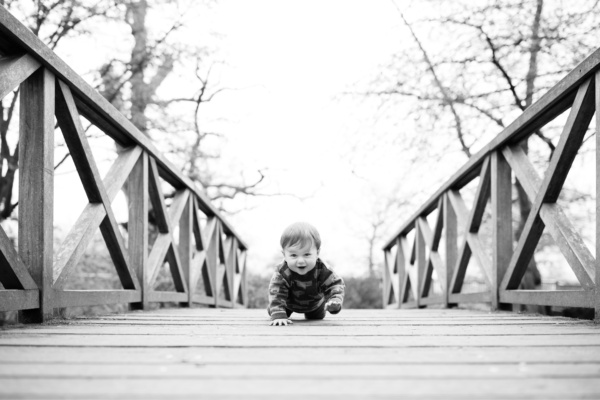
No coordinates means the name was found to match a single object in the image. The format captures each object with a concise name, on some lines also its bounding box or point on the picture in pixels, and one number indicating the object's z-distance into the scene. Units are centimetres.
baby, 296
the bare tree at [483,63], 686
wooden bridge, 132
